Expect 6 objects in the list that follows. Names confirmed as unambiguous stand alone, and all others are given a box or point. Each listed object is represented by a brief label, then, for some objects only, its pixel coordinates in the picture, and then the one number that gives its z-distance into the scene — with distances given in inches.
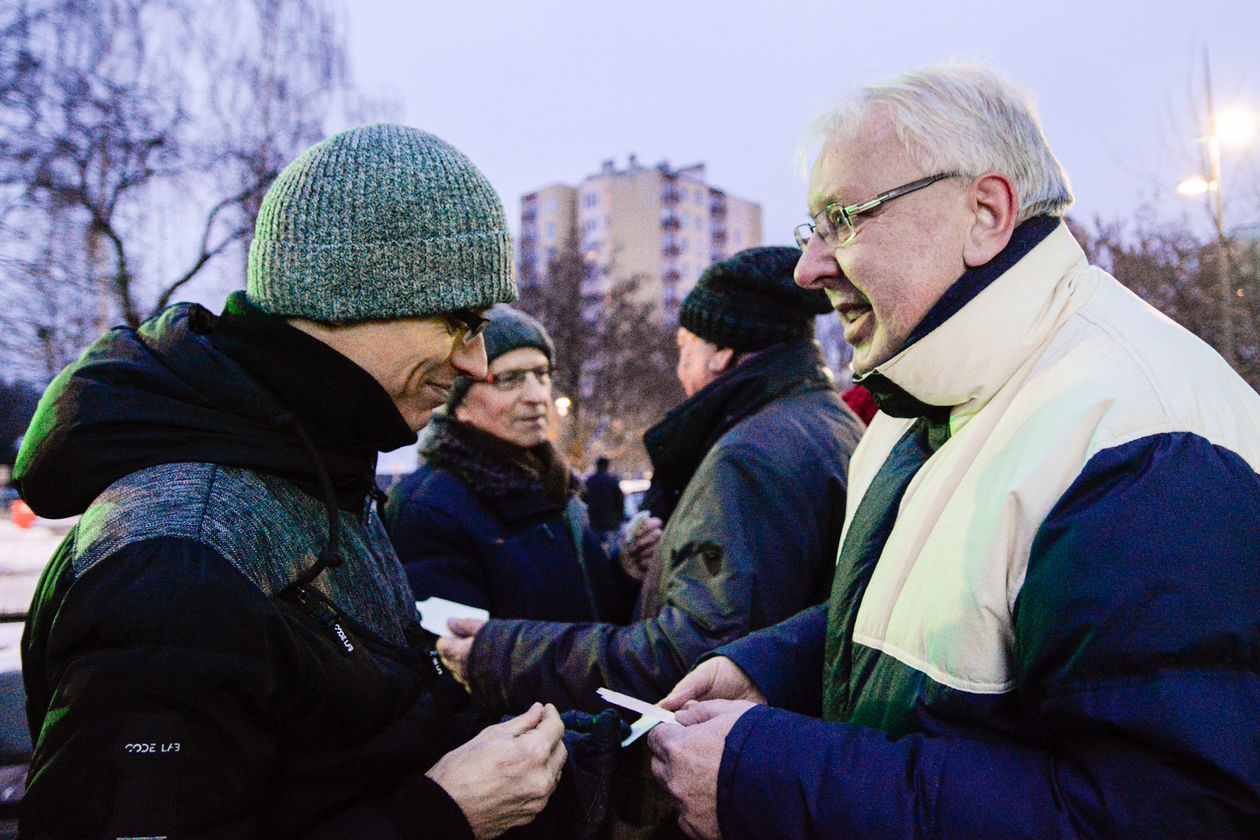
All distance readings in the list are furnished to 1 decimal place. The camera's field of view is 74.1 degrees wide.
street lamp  404.8
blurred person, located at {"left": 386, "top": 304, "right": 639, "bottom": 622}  124.0
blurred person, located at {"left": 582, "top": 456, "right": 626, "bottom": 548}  450.0
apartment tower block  2583.7
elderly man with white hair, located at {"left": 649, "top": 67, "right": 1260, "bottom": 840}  44.2
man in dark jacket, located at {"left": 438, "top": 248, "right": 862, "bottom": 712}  92.6
